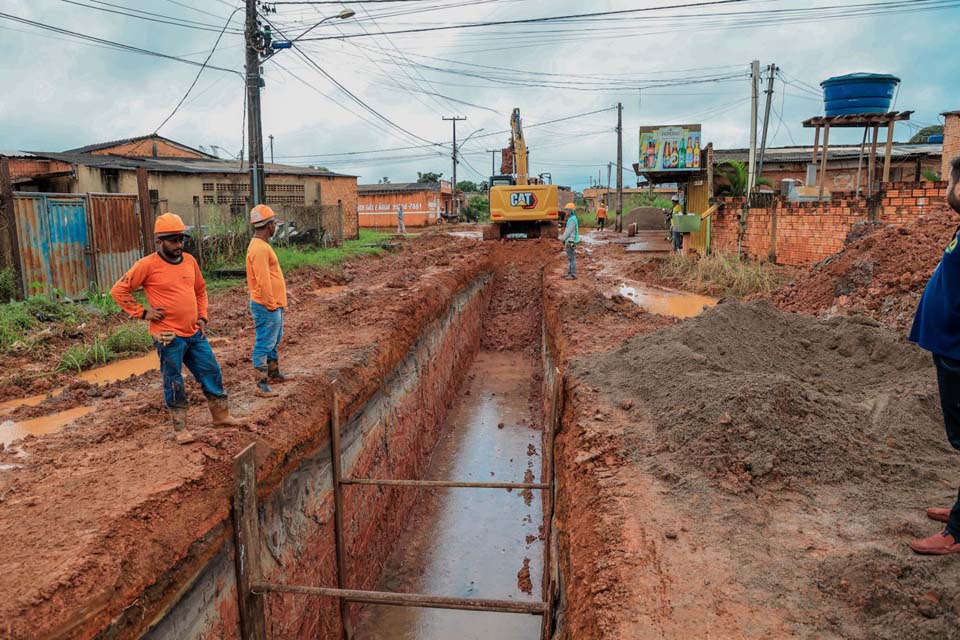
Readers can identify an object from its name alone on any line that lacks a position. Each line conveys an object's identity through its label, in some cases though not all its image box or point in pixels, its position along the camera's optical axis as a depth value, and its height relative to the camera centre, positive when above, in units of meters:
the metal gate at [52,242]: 10.49 -0.49
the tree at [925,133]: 34.45 +4.29
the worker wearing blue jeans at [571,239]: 14.23 -0.60
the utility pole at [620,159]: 35.31 +3.35
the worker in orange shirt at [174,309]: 4.43 -0.66
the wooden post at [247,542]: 4.42 -2.29
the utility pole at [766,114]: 22.53 +3.57
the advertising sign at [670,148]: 18.70 +1.85
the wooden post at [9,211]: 10.12 +0.04
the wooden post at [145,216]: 12.52 -0.06
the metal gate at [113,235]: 11.73 -0.41
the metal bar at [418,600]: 4.23 -2.60
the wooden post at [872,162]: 15.48 +1.24
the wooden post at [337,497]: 6.15 -2.70
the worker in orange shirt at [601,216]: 37.97 -0.22
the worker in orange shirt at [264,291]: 5.49 -0.67
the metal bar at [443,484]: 5.78 -2.44
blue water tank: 14.54 +2.72
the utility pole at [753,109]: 17.81 +2.84
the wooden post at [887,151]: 15.30 +1.47
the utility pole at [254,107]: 15.16 +2.46
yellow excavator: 22.05 +0.08
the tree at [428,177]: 71.76 +4.12
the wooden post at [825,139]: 15.52 +1.75
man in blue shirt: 2.86 -0.56
